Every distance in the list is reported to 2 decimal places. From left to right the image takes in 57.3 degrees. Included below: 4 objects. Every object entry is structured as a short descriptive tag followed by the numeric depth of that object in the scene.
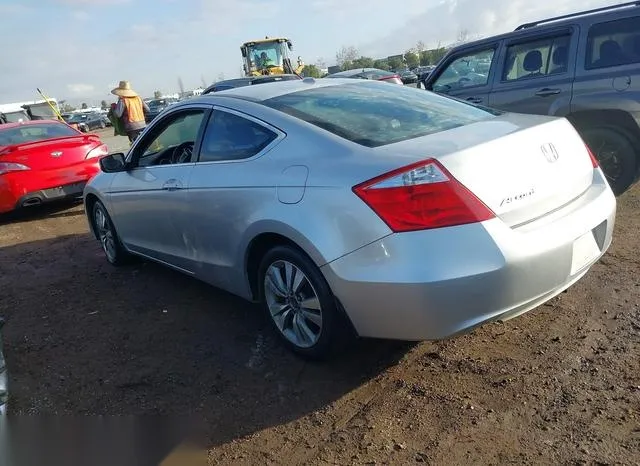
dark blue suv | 5.52
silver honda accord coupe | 2.67
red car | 7.88
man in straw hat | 10.39
